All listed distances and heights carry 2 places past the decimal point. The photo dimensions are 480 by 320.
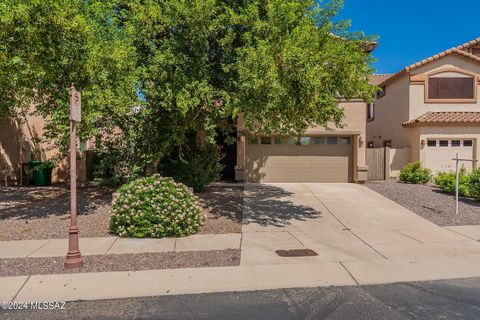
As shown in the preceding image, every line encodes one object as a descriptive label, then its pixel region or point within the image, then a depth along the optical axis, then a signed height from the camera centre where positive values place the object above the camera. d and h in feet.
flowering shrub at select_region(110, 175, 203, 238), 25.85 -4.79
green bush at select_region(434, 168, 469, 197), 43.37 -4.33
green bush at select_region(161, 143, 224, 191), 42.37 -2.10
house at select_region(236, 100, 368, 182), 54.80 -1.55
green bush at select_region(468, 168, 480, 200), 40.37 -4.02
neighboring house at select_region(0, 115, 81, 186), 51.75 -0.05
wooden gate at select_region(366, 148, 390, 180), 58.39 -2.15
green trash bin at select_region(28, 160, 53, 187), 51.47 -3.95
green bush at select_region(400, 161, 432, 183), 55.11 -3.75
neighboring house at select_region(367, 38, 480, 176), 57.88 +7.02
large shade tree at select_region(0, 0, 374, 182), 24.32 +6.76
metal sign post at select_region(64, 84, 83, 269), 19.63 -2.26
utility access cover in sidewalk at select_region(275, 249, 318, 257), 22.35 -6.76
